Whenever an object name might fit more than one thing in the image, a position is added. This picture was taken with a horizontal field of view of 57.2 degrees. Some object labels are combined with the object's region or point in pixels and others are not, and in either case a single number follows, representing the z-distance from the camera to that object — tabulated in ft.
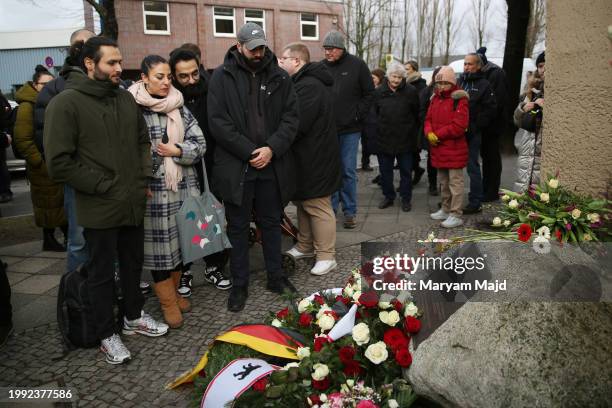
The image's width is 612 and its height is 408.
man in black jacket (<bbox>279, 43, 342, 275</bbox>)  15.97
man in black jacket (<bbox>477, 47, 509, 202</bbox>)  23.25
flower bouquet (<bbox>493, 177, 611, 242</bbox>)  9.30
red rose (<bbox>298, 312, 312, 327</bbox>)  10.32
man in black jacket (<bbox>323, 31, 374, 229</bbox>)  21.21
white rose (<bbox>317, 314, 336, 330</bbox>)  9.80
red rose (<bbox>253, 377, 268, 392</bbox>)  8.93
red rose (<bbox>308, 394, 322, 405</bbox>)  8.64
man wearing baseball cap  13.64
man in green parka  10.82
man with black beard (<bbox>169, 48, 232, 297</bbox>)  14.07
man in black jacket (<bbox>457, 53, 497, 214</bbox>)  22.00
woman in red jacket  20.24
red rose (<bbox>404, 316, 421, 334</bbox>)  9.25
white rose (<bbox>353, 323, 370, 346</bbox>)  9.23
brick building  88.89
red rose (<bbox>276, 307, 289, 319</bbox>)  11.07
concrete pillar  10.04
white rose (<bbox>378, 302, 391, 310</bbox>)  9.91
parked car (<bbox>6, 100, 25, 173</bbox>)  37.91
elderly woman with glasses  23.61
